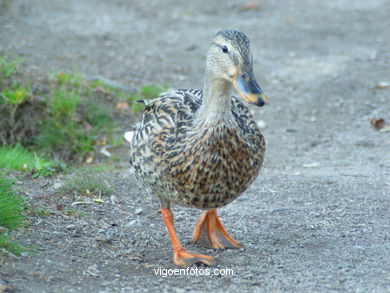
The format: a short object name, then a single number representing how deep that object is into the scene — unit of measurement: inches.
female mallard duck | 305.4
